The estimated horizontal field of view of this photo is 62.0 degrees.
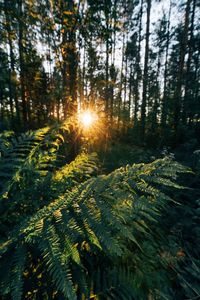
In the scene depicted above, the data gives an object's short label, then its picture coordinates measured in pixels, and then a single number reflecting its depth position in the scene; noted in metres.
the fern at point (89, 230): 0.70
